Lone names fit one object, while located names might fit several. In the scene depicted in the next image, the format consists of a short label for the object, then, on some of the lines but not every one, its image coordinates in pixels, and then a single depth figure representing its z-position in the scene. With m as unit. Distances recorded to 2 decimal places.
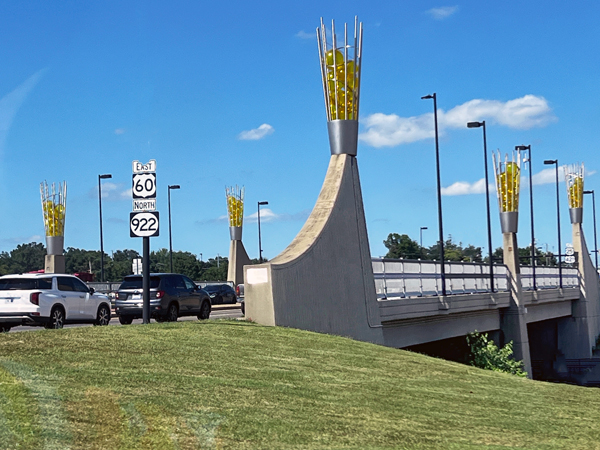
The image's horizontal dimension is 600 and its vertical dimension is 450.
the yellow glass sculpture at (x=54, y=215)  50.72
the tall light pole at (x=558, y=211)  51.62
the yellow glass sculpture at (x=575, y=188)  61.25
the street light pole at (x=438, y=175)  33.97
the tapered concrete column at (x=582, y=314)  53.19
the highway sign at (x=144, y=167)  16.38
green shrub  30.16
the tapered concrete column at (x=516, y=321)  36.41
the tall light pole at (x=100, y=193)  53.25
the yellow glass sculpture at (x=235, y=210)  72.06
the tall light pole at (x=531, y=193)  45.91
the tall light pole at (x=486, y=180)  40.34
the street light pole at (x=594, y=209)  78.46
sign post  16.26
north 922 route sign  16.23
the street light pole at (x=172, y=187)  63.64
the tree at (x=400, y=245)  139.00
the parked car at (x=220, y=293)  54.41
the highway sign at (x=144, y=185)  16.30
